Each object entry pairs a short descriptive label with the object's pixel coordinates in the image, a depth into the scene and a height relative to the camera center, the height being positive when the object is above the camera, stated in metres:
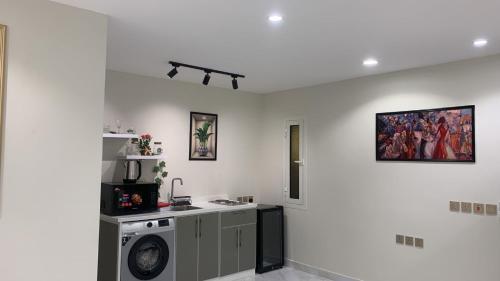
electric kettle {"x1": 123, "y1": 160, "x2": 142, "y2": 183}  4.11 -0.18
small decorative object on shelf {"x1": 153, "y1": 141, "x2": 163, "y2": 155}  4.57 +0.12
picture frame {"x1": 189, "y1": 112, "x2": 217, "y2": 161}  5.07 +0.31
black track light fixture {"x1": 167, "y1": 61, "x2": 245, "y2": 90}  3.91 +1.05
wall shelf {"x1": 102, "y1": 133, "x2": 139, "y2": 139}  3.97 +0.24
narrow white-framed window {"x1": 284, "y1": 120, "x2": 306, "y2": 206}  5.21 -0.06
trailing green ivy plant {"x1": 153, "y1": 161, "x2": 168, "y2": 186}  4.60 -0.20
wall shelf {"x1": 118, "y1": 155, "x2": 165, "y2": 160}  4.20 +0.00
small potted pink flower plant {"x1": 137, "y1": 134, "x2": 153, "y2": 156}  4.39 +0.15
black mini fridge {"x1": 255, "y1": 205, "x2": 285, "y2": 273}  4.98 -1.14
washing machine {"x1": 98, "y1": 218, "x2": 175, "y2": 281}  3.61 -0.99
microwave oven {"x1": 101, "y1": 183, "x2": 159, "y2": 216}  3.73 -0.45
